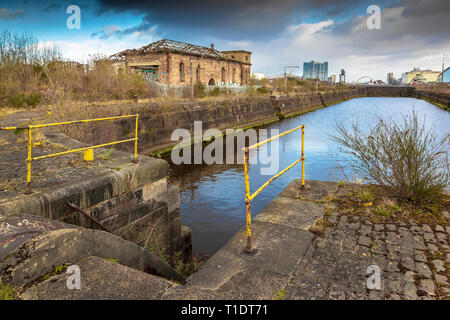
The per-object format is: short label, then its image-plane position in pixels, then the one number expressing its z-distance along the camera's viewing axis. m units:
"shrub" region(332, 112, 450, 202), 4.89
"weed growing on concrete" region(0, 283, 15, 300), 2.27
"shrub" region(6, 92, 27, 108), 13.84
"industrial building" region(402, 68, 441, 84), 193.19
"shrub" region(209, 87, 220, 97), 29.30
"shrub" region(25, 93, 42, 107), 14.20
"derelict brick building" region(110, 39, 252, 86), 30.27
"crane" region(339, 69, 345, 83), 100.94
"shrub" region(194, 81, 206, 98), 27.17
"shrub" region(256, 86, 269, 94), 38.26
